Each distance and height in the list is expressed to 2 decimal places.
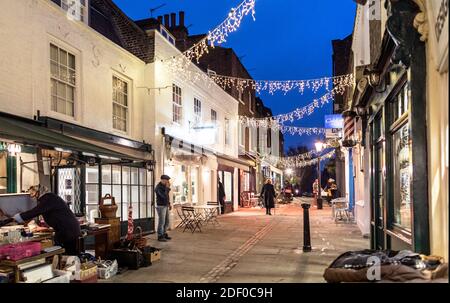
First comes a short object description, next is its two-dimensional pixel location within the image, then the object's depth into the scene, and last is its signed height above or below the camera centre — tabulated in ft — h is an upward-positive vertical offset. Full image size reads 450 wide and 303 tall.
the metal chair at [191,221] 44.62 -4.86
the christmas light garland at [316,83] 52.95 +10.63
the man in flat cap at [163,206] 38.66 -2.83
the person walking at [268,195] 68.80 -3.51
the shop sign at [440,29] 10.69 +3.69
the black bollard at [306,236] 32.63 -4.67
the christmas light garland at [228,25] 30.09 +10.82
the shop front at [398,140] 15.11 +1.42
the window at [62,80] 33.95 +7.34
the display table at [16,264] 17.07 -3.37
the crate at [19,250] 17.21 -2.95
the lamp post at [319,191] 82.53 -3.74
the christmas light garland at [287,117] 59.13 +9.94
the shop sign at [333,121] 71.52 +8.12
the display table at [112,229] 27.68 -3.45
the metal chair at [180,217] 47.70 -4.76
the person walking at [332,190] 82.30 -3.37
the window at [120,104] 42.87 +6.77
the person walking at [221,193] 68.04 -3.05
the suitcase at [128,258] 26.22 -4.91
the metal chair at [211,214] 48.39 -4.45
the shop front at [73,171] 25.04 +0.28
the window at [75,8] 36.09 +13.92
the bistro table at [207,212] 46.70 -4.31
